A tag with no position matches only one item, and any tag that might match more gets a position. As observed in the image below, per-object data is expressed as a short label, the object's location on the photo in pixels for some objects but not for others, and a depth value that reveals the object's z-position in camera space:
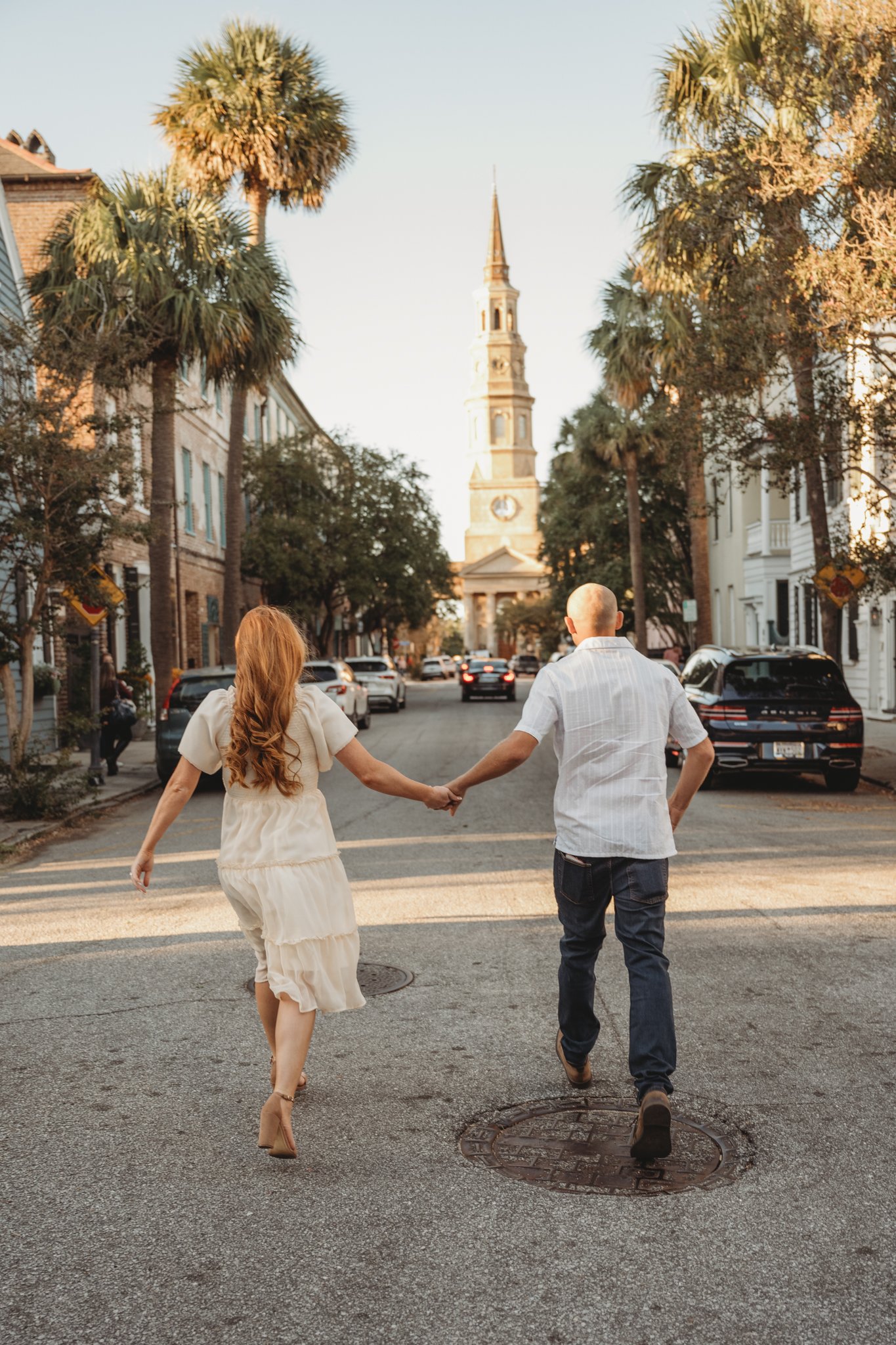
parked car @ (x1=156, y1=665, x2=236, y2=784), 16.64
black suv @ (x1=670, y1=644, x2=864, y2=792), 14.38
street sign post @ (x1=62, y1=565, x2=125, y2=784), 14.23
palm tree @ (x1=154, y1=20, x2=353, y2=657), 23.70
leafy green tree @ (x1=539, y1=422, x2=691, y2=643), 43.53
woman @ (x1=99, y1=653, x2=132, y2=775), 17.88
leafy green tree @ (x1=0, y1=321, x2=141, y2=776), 13.18
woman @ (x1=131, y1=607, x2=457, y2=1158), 4.11
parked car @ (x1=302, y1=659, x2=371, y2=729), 23.48
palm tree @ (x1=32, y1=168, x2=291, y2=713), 19.20
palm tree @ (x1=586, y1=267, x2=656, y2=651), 31.03
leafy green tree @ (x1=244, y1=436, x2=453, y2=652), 38.50
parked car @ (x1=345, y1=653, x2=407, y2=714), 36.41
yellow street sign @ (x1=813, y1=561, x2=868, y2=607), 16.19
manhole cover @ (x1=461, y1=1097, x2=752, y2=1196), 3.89
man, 4.24
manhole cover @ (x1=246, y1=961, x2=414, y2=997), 6.19
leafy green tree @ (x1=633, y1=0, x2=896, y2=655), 12.44
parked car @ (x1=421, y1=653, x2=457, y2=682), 85.19
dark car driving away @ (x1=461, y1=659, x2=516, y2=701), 41.47
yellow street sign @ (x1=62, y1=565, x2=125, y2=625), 14.13
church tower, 127.44
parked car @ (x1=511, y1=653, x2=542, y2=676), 85.69
